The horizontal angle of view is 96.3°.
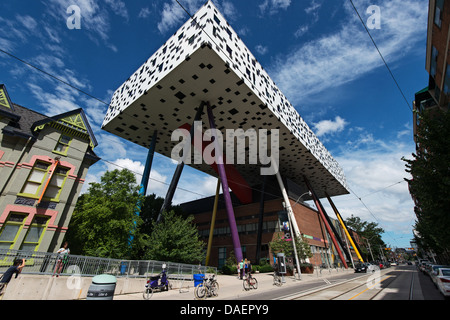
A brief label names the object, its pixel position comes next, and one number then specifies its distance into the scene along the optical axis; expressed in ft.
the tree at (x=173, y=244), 65.36
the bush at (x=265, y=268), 96.07
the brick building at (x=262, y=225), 128.77
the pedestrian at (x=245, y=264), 63.39
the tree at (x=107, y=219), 55.52
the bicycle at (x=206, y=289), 34.47
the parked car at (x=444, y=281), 33.99
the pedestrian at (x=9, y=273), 23.47
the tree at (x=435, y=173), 32.40
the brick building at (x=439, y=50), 50.44
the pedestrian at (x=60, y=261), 34.17
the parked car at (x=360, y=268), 105.70
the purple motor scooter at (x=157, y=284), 34.02
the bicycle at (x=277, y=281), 53.48
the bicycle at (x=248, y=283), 44.76
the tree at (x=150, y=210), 116.65
